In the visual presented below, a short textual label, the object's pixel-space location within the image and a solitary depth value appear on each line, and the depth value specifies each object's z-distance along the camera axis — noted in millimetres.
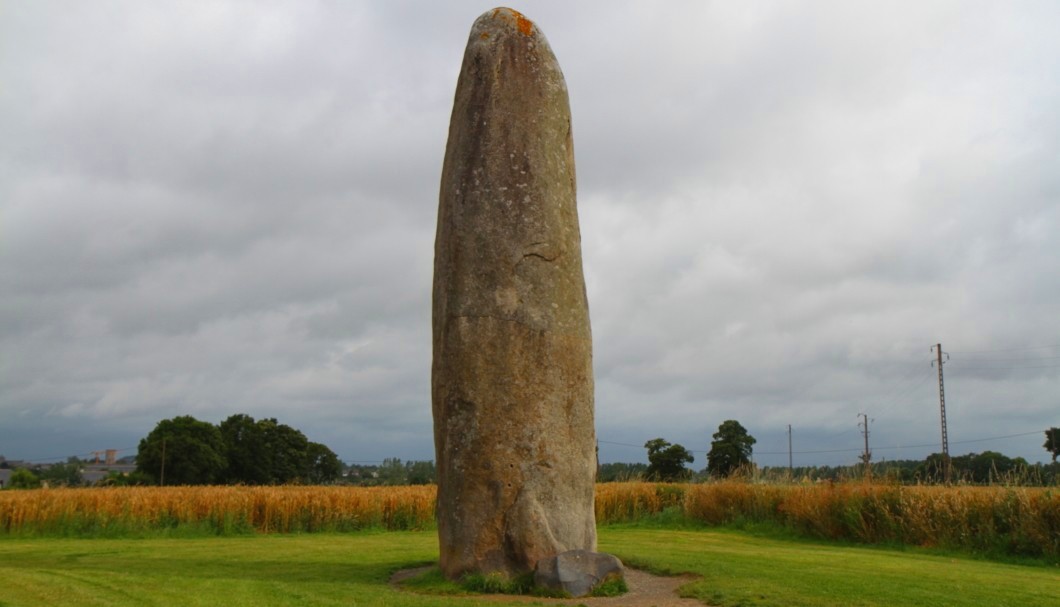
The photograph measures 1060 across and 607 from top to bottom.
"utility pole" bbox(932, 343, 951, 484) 41747
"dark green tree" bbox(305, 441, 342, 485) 49312
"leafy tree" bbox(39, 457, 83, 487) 48747
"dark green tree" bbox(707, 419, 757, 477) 43625
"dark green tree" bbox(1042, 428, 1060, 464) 43875
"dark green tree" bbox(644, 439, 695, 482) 39812
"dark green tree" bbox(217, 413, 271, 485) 46281
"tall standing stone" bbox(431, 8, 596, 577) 9781
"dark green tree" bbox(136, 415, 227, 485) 42438
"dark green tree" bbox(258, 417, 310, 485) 47062
